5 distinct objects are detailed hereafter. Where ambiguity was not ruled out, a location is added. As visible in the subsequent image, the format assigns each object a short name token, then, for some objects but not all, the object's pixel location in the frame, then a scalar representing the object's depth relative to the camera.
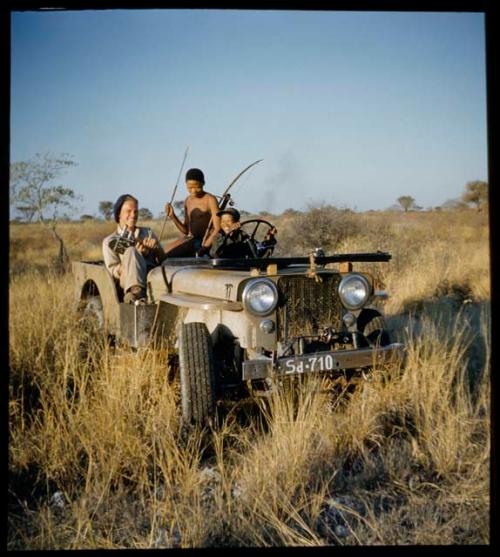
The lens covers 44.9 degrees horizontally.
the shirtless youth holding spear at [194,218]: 6.39
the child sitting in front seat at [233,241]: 5.72
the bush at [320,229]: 11.26
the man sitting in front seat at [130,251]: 5.69
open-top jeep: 4.41
